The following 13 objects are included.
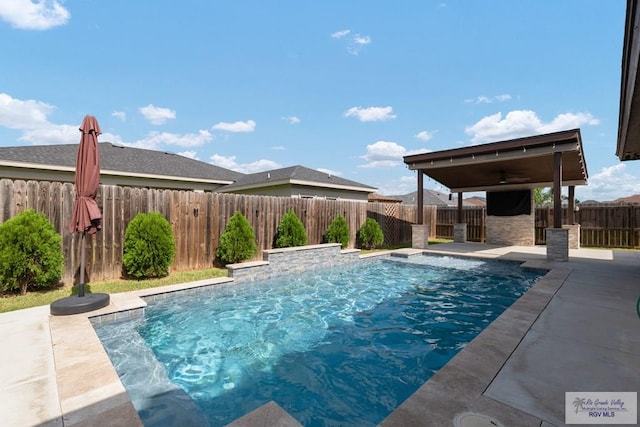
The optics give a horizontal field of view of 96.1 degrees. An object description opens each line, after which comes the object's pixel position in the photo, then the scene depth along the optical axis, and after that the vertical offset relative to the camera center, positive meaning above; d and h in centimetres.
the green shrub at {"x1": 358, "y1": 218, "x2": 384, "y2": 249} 1286 -80
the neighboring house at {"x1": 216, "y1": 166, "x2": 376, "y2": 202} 1511 +173
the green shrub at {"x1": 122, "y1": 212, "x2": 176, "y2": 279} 675 -77
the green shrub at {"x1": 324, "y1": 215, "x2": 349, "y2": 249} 1147 -64
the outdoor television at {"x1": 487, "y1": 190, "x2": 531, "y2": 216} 1436 +73
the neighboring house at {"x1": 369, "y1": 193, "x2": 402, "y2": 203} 2917 +177
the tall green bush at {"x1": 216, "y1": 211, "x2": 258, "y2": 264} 827 -76
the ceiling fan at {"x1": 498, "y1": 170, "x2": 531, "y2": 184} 1314 +177
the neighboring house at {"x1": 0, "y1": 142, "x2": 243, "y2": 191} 1086 +212
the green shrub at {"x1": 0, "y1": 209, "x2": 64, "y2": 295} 515 -72
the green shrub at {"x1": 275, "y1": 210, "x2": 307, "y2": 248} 974 -56
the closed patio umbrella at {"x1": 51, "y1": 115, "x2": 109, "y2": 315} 448 +35
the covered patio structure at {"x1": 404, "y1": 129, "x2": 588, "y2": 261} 913 +186
